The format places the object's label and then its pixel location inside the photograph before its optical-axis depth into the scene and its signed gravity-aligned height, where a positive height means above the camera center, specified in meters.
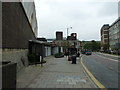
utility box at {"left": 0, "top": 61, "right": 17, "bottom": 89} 2.84 -1.07
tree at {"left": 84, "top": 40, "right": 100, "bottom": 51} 73.09 -1.33
